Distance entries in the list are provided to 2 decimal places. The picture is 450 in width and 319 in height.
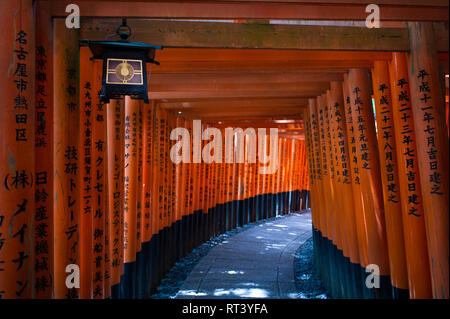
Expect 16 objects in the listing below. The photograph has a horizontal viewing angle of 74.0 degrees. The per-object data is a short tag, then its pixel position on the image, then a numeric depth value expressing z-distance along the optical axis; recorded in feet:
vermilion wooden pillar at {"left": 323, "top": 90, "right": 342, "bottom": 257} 18.63
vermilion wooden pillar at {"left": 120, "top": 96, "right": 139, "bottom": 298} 18.74
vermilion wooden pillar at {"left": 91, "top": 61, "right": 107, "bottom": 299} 12.78
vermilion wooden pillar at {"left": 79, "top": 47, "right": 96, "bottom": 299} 11.81
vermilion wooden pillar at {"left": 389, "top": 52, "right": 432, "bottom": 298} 11.48
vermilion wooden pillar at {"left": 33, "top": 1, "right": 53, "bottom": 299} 9.53
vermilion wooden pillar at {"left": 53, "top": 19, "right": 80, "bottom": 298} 10.32
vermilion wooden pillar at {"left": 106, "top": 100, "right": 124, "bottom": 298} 15.71
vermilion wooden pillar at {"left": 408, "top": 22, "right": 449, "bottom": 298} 10.60
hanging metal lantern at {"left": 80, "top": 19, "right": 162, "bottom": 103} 10.18
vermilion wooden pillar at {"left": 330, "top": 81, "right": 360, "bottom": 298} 16.60
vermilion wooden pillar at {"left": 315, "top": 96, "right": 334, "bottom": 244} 21.80
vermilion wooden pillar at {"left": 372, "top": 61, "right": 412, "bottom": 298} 12.73
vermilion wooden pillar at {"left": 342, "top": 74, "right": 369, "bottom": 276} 15.05
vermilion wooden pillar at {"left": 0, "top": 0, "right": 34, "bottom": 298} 8.34
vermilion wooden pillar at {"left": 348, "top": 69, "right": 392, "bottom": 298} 14.12
